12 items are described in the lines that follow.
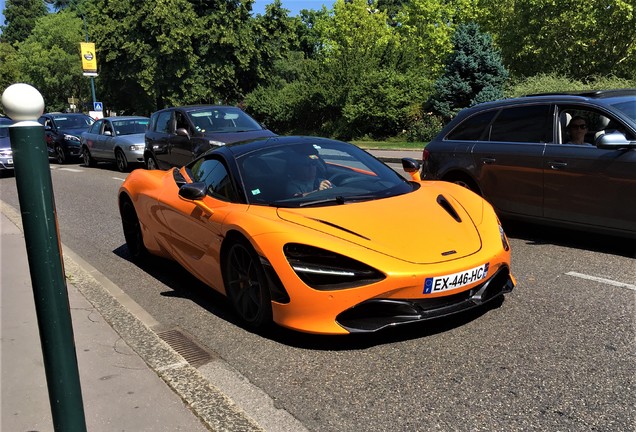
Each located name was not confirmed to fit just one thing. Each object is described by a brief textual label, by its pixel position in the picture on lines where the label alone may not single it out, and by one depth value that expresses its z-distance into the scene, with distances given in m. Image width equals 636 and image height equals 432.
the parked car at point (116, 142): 16.86
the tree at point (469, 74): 24.92
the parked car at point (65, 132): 21.09
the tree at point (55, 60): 59.88
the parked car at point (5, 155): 16.66
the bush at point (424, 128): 25.80
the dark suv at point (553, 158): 5.86
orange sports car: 3.68
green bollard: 2.08
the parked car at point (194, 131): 12.02
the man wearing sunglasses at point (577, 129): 6.40
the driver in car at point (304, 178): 4.65
